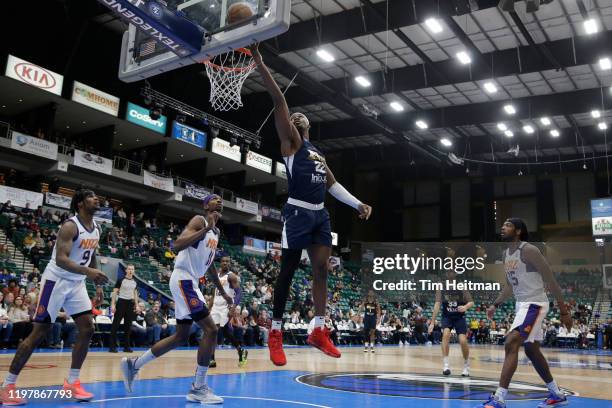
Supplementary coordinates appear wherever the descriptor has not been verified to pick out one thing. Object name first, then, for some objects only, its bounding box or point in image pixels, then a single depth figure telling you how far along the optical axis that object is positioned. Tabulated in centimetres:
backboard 568
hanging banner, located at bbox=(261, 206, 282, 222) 3125
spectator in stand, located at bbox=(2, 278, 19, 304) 1242
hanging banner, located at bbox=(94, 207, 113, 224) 2152
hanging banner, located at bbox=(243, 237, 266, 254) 2958
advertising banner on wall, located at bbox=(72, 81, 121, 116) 2180
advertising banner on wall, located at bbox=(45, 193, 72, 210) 2125
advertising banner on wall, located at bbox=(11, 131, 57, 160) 2000
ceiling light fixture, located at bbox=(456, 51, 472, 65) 1995
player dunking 431
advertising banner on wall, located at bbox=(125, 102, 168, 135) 2383
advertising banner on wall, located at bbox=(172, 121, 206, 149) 2577
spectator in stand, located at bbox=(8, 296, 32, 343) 1198
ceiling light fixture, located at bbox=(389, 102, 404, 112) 2547
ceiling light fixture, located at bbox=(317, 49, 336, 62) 2020
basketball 593
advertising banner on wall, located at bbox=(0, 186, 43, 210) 1923
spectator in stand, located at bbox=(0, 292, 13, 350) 1168
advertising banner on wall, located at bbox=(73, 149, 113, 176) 2208
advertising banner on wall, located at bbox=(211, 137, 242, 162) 2748
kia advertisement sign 1950
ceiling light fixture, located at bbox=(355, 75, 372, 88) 2231
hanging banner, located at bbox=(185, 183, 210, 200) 2702
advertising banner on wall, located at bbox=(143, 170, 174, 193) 2480
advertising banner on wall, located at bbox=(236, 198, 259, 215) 2929
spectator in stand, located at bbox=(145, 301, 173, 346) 1441
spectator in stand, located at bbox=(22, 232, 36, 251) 1697
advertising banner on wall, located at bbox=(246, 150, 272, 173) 2945
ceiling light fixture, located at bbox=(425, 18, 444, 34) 1733
